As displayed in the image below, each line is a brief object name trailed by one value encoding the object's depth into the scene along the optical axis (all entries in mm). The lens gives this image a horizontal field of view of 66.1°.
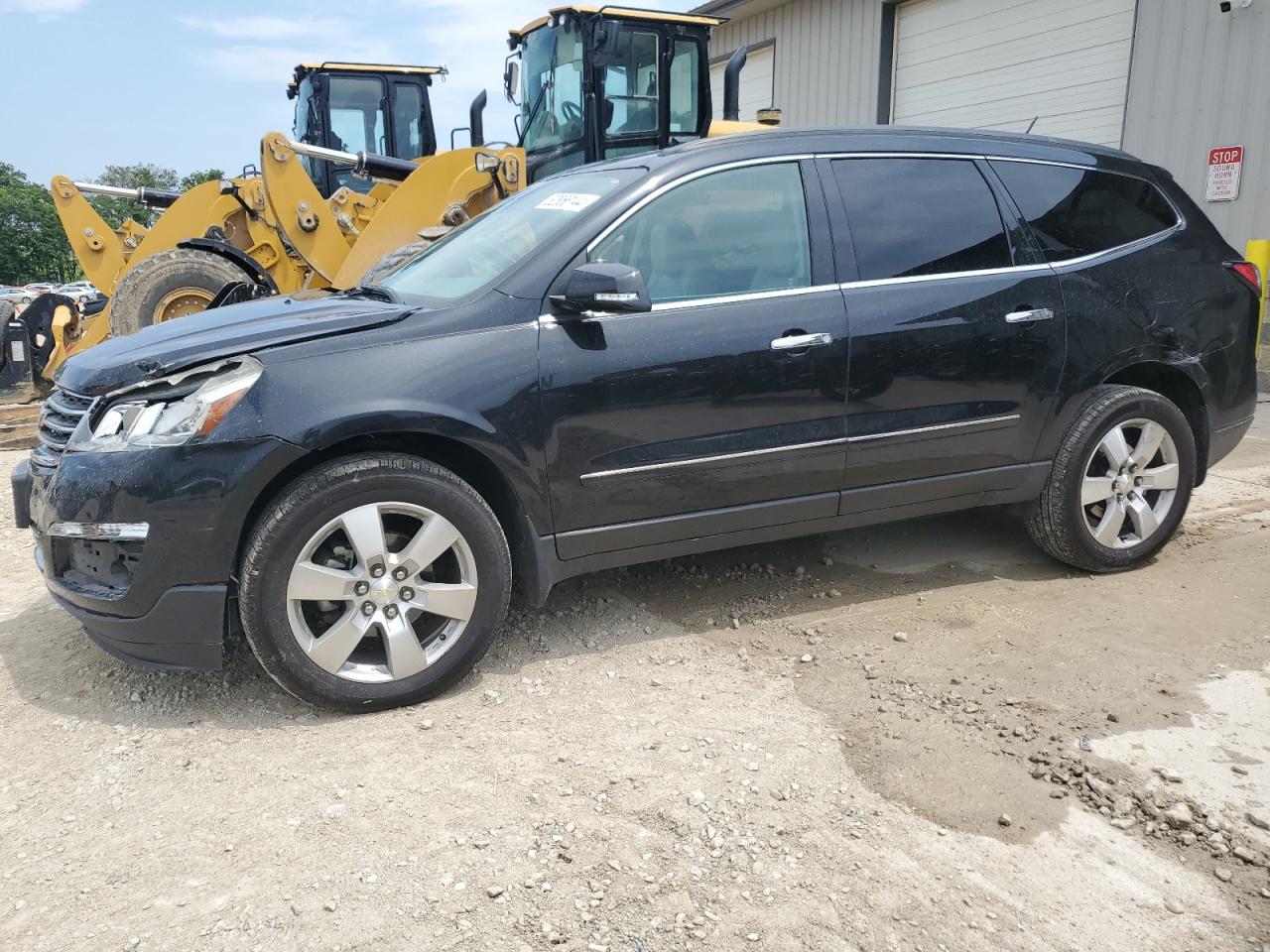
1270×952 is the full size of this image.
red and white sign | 9602
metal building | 9562
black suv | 2967
